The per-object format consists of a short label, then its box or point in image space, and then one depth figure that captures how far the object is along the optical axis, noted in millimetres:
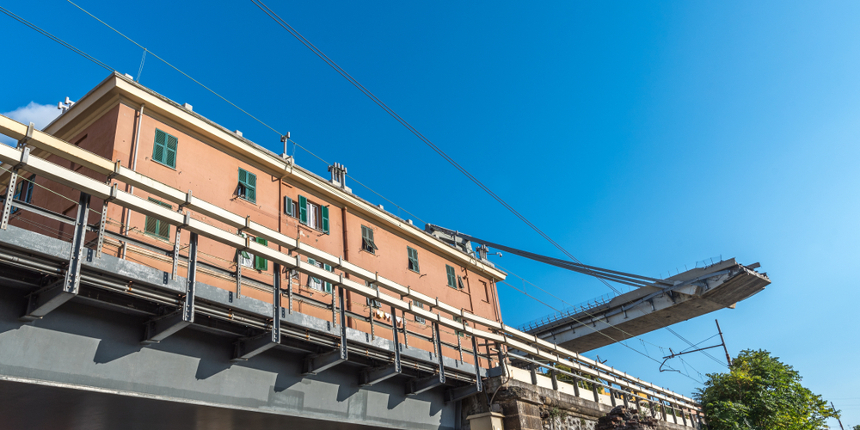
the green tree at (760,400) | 27656
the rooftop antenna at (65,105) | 16969
